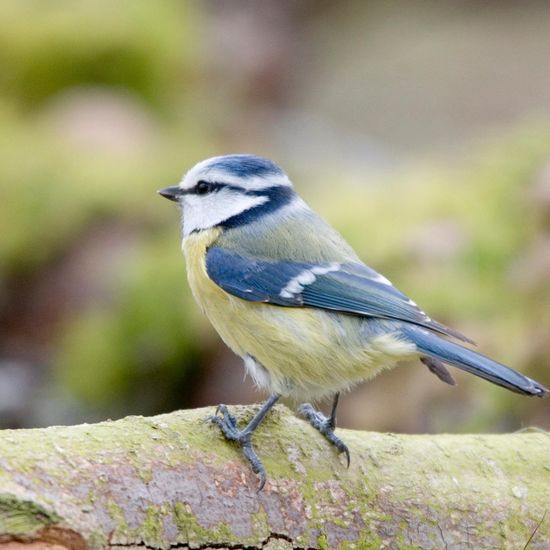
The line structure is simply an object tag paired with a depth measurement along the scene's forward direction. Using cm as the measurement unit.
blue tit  540
